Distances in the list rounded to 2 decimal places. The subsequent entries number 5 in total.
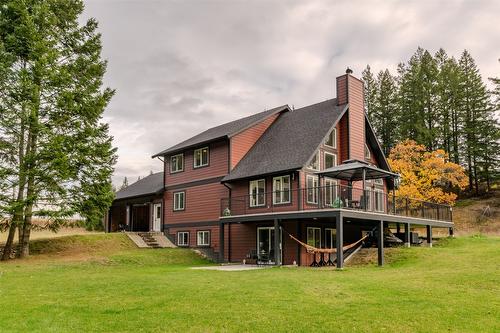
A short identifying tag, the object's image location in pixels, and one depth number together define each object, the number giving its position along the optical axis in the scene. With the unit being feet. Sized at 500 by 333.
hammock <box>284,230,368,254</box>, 58.80
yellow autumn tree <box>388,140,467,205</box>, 107.76
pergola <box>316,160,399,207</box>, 60.82
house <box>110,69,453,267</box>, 66.39
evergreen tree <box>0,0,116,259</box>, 66.69
